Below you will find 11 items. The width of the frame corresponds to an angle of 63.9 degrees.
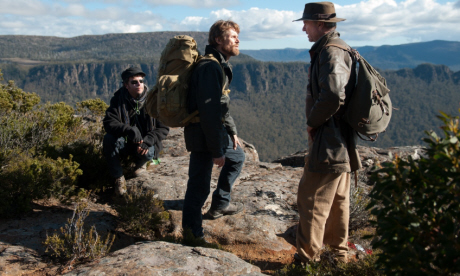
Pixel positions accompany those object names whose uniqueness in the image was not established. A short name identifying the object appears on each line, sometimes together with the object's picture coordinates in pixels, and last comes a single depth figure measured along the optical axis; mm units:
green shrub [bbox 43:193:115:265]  2818
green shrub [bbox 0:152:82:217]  3649
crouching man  4367
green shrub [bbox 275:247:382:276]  2734
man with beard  2982
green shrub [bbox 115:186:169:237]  3625
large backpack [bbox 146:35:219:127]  3043
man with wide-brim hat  2670
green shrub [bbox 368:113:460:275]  1535
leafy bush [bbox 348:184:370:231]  4340
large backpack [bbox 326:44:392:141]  2734
